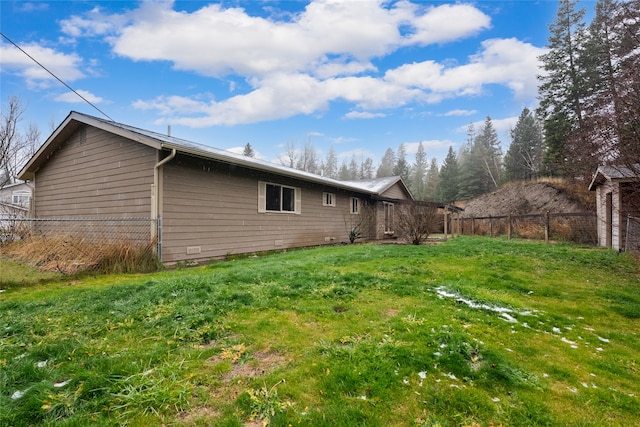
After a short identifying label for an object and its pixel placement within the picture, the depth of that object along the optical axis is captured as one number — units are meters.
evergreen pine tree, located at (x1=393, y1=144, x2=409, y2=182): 43.06
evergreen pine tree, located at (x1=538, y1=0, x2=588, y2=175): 20.69
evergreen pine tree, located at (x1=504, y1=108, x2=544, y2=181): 29.94
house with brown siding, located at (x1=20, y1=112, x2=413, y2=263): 7.00
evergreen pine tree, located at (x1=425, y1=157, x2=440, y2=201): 38.11
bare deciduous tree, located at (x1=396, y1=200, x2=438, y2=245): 11.23
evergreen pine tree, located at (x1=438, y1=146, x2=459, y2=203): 34.44
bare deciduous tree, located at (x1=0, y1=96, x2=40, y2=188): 16.91
